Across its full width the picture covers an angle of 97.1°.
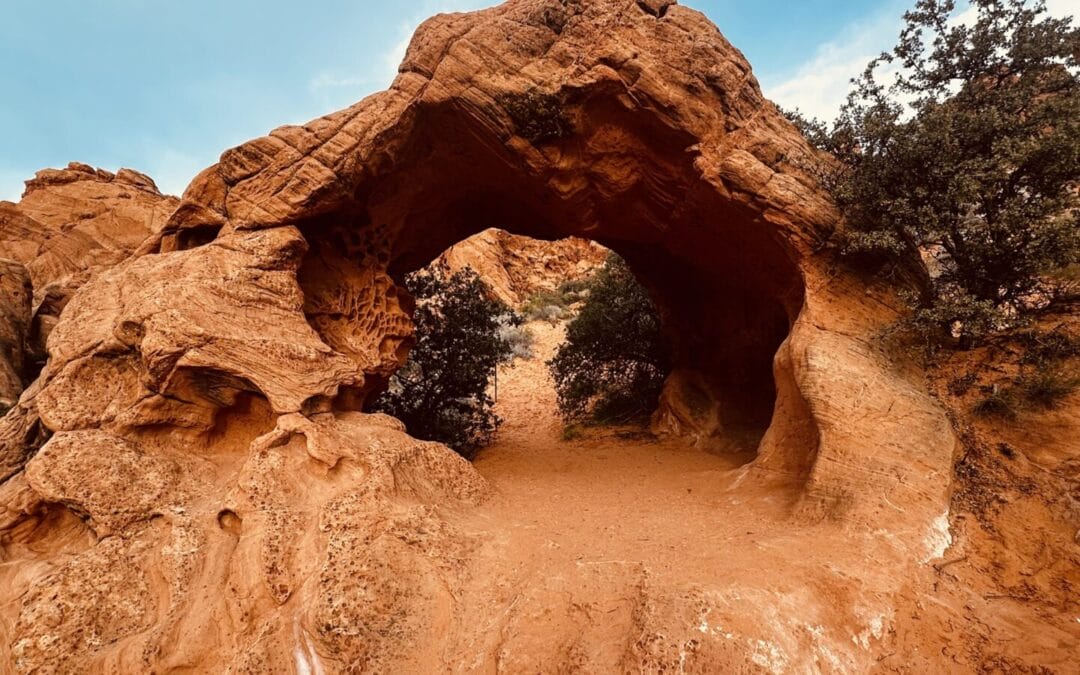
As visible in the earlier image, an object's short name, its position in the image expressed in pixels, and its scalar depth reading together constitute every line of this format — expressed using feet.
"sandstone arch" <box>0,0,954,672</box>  11.60
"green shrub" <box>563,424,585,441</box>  37.45
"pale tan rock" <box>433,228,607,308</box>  100.37
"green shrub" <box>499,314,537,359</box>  69.63
